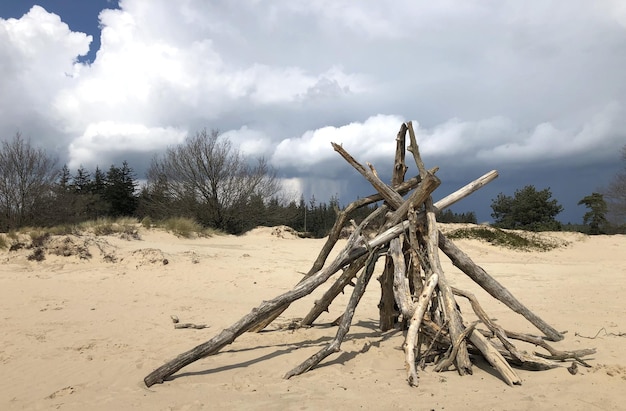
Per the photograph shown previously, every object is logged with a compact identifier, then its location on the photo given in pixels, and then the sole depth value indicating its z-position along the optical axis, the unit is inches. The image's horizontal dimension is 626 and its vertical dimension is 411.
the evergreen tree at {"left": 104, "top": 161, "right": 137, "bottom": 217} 1320.1
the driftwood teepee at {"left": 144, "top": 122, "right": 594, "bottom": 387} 166.1
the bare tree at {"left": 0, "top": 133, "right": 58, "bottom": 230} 765.9
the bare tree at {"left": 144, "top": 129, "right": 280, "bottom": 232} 971.9
